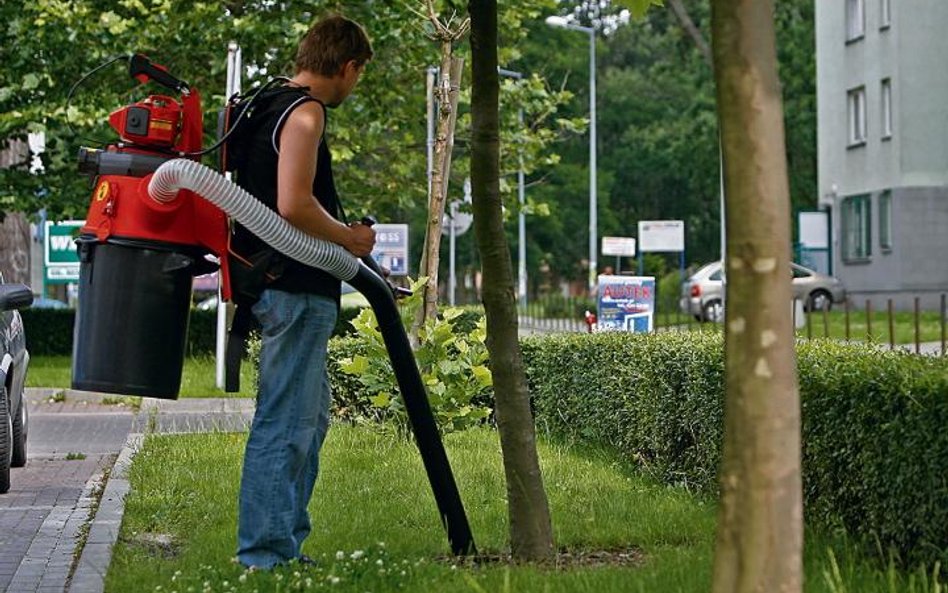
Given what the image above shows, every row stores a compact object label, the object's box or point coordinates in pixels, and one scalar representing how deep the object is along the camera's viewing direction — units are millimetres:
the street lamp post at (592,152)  60112
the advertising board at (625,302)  21609
